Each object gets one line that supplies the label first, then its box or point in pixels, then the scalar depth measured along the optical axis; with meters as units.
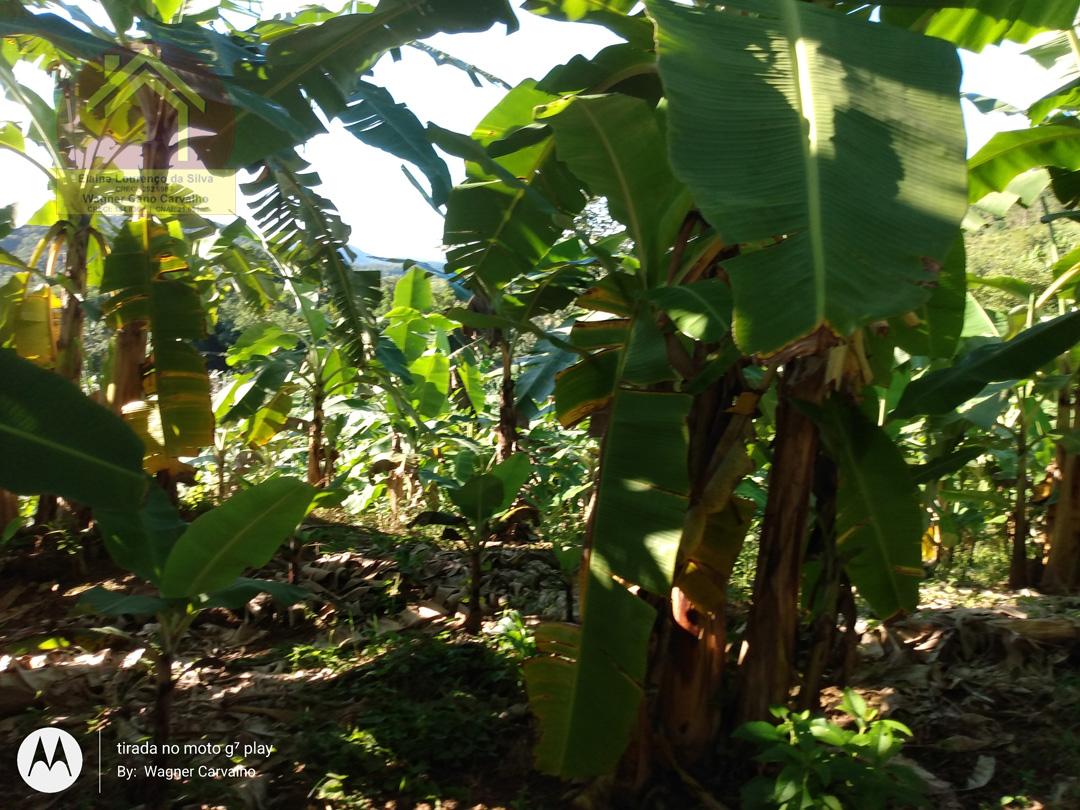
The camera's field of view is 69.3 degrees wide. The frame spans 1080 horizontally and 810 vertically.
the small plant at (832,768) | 2.07
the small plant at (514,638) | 3.30
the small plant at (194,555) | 2.44
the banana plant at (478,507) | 3.56
